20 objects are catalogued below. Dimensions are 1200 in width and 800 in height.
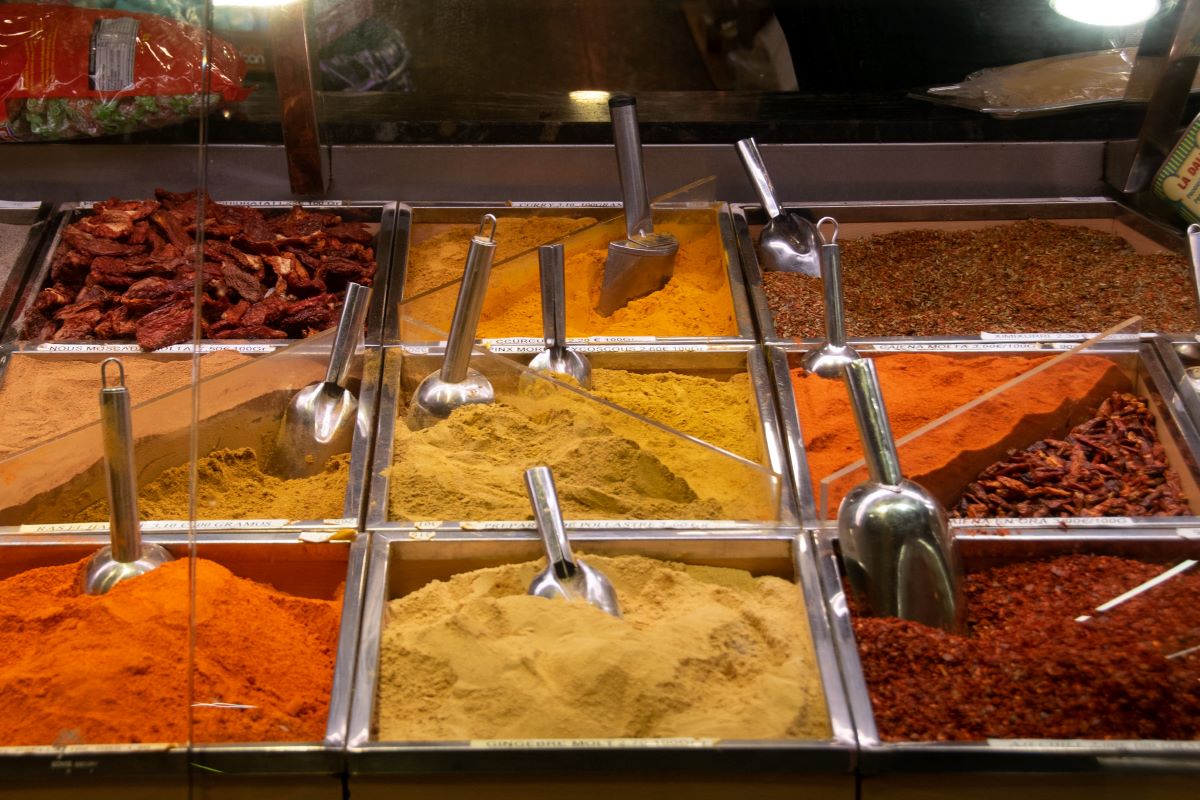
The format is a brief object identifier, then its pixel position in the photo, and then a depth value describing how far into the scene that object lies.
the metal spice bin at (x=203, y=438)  1.41
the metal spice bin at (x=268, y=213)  1.82
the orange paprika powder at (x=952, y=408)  1.51
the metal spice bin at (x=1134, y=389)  1.47
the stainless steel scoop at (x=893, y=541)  1.27
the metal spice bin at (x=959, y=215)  2.22
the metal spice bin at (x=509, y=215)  1.83
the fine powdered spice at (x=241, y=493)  1.44
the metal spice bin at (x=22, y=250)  1.93
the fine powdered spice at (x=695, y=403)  1.65
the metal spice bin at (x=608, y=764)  1.06
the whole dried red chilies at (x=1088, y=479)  1.50
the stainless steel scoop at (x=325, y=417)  1.56
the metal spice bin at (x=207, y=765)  1.02
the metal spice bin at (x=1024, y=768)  1.08
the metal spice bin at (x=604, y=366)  1.41
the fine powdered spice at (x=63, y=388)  1.57
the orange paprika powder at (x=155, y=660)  1.06
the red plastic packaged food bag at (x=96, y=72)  1.90
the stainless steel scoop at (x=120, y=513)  0.98
